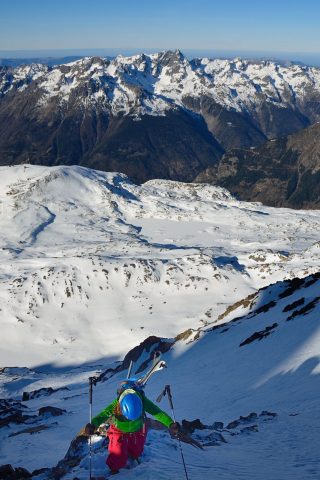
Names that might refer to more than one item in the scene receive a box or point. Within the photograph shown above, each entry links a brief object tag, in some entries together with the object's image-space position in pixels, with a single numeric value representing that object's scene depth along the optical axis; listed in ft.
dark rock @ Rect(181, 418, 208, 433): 68.62
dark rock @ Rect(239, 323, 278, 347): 133.80
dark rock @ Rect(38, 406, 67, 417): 112.10
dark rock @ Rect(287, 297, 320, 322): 135.26
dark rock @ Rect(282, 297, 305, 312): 153.67
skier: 45.06
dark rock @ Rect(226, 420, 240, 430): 70.24
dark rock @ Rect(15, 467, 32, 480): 57.24
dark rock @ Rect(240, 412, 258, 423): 71.41
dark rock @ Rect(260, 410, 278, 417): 69.92
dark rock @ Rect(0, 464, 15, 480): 58.61
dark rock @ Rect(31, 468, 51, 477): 55.72
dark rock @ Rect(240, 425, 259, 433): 65.21
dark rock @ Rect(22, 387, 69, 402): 171.79
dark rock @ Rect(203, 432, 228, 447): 60.58
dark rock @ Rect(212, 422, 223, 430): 73.20
